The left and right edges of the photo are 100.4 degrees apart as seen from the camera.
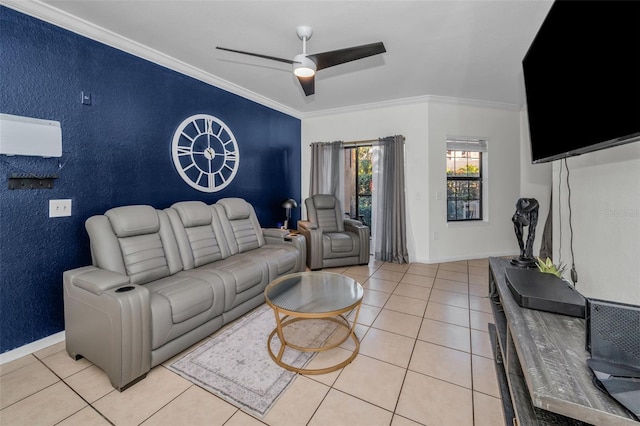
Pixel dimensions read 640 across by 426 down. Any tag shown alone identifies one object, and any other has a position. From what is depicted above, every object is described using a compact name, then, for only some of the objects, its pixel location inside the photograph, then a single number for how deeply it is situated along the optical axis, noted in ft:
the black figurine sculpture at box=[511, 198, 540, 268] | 6.56
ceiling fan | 6.68
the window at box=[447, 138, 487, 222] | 15.15
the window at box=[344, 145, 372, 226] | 16.56
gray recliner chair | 12.85
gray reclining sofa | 5.43
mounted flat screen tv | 3.03
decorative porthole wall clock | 10.16
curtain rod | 14.96
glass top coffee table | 5.94
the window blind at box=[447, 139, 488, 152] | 14.53
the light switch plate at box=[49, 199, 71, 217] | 6.93
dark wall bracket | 6.36
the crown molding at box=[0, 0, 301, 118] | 6.58
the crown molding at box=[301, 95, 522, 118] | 13.69
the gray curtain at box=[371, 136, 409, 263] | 14.16
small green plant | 5.29
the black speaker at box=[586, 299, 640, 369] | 2.82
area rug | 5.26
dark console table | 2.37
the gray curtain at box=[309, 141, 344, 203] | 15.71
